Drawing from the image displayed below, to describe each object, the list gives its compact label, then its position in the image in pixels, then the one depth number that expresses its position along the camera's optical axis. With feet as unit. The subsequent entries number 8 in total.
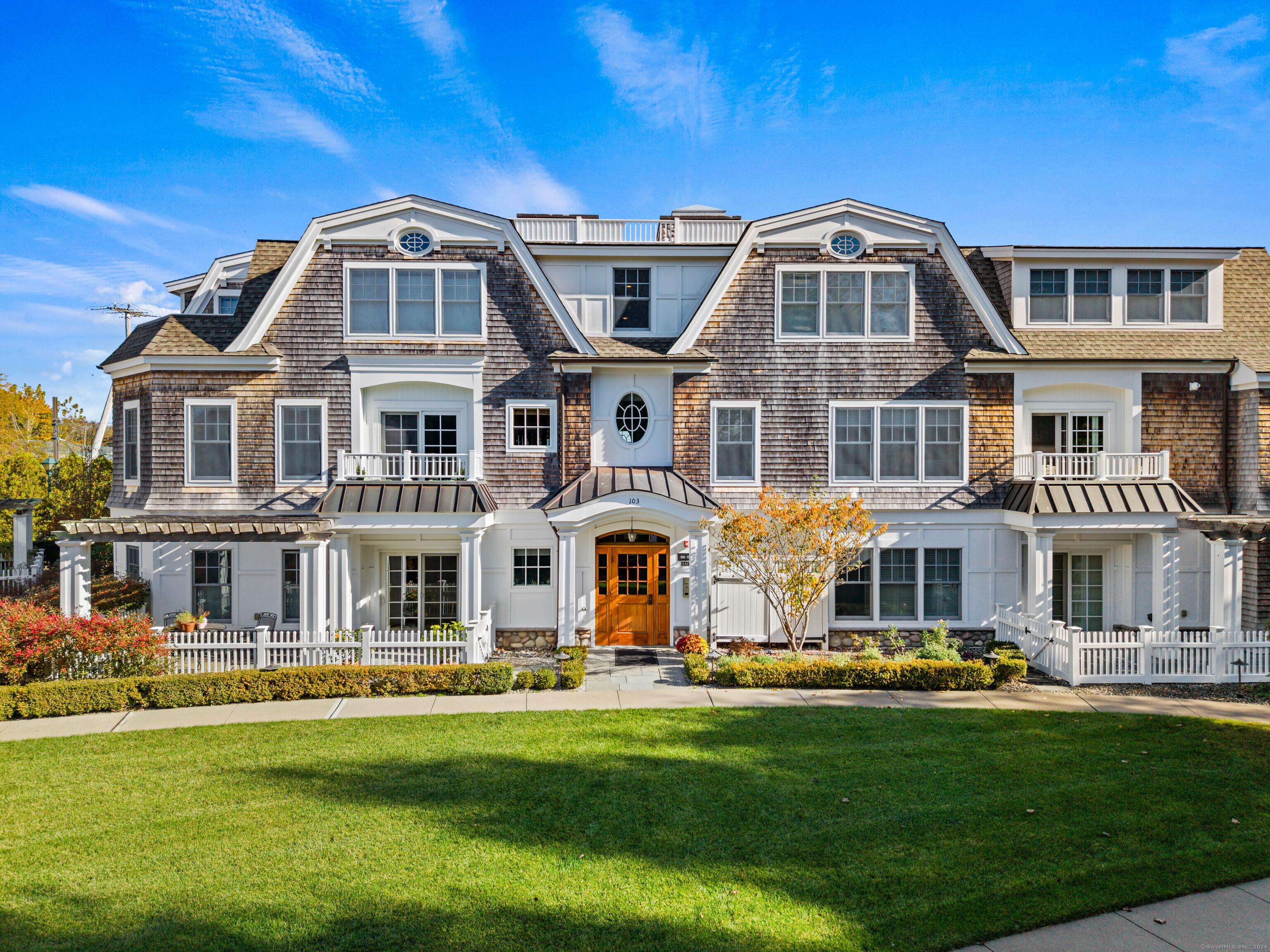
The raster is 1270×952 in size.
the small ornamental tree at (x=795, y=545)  51.13
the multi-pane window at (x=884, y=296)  59.47
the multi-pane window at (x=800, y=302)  59.52
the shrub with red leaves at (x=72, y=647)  44.42
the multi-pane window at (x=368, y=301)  58.95
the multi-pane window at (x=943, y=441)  59.16
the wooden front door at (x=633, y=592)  58.59
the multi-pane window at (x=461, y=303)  59.11
